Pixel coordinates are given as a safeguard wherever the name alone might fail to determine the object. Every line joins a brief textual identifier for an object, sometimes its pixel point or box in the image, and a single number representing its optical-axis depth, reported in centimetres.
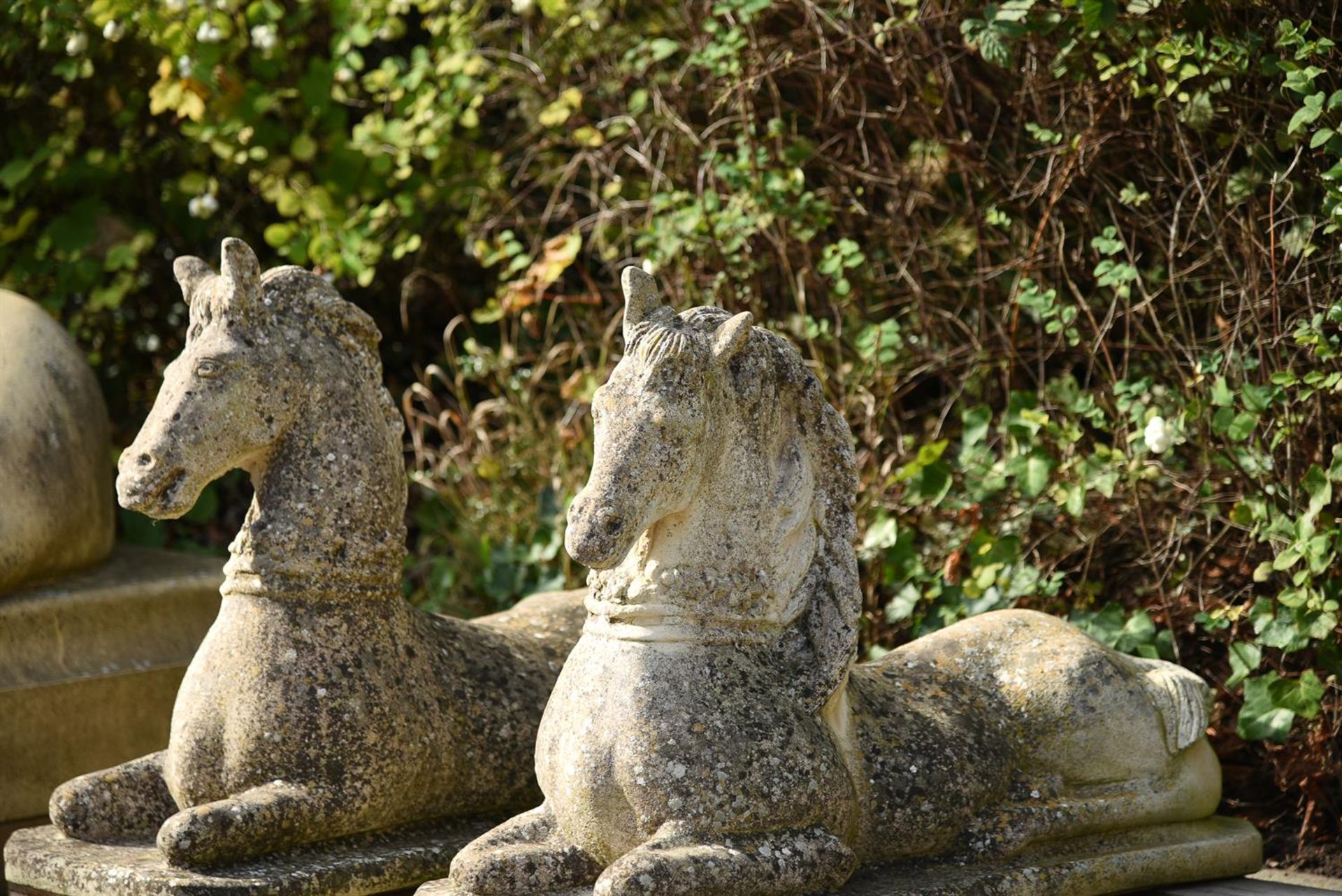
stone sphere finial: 866
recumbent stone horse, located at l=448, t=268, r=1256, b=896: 513
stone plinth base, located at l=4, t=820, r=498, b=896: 584
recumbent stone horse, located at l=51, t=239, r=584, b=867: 606
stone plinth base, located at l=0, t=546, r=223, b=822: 835
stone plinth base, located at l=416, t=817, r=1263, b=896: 558
